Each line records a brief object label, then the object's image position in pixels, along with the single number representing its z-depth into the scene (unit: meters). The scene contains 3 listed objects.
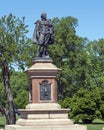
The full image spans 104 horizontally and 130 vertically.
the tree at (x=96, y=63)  71.25
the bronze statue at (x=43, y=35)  27.16
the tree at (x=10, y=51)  42.62
